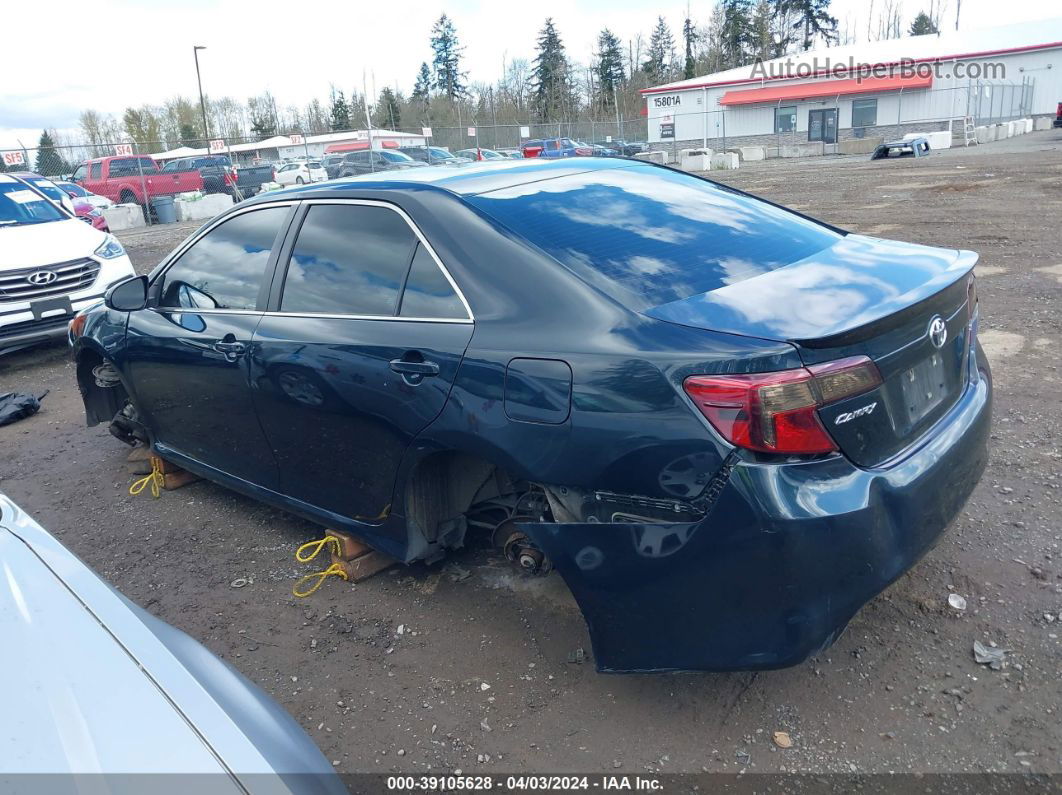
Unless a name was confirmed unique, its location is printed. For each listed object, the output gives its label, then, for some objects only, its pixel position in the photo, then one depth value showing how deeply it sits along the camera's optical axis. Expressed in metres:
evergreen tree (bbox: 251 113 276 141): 64.38
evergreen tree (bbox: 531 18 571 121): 73.25
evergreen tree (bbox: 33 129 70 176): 35.34
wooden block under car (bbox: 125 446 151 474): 5.09
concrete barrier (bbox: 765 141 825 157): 40.53
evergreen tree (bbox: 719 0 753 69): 70.19
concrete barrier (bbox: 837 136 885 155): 39.16
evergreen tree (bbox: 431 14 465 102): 78.94
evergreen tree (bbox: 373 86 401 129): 70.19
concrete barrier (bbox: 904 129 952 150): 32.88
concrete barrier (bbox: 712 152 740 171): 34.78
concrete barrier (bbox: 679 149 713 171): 34.47
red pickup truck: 26.94
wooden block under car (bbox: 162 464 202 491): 4.77
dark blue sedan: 2.24
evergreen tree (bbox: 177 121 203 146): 66.50
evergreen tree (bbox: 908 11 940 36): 79.75
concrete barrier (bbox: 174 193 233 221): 25.23
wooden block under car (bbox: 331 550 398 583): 3.58
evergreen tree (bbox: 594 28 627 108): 76.50
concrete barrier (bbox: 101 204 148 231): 24.11
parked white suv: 7.44
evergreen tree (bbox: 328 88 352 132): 72.75
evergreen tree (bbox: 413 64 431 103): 82.38
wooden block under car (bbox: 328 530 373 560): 3.59
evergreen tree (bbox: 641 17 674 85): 77.69
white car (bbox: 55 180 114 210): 23.90
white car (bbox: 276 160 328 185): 32.67
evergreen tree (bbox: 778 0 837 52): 69.38
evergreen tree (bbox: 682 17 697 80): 77.95
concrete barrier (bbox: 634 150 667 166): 41.32
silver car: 1.45
